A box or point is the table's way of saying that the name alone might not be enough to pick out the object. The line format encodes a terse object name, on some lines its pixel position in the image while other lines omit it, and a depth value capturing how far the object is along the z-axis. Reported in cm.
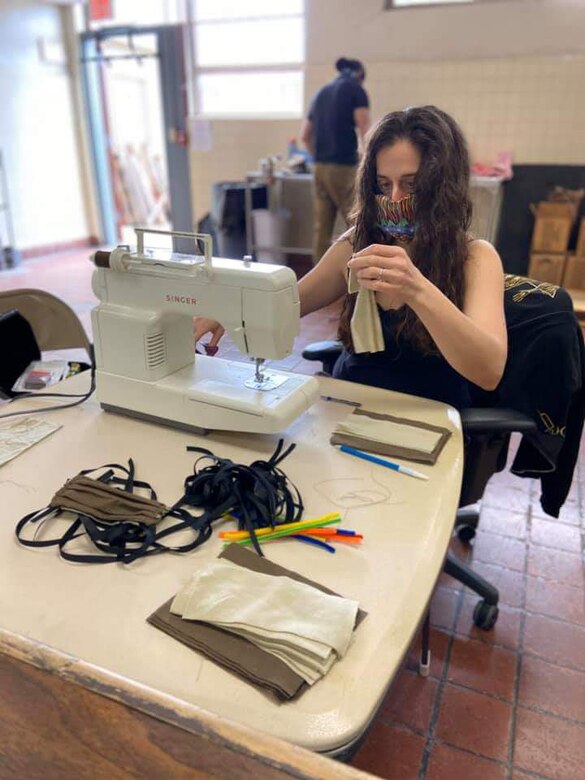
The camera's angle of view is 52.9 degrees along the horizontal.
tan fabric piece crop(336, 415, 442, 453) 104
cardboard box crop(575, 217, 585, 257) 432
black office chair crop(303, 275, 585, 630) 122
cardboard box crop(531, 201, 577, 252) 427
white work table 57
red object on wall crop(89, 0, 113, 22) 564
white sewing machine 106
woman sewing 112
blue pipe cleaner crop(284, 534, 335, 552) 80
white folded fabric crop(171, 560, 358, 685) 62
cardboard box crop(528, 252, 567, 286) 438
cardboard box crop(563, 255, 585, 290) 432
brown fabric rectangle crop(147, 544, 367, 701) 59
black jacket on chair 129
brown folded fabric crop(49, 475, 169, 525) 83
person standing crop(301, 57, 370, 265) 420
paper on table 104
